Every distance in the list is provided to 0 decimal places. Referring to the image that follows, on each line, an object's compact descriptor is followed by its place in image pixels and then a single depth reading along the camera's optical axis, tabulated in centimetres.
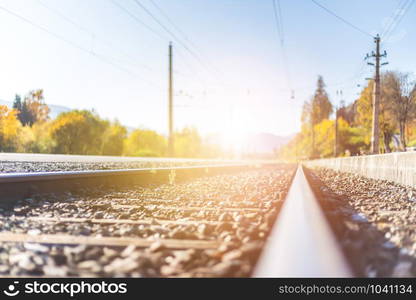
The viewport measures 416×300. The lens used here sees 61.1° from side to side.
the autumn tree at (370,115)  4912
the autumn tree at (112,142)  7306
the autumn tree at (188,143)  12231
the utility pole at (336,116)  5853
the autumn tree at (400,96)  4627
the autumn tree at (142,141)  11094
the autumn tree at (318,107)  11288
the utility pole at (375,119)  2303
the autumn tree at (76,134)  4200
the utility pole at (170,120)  3023
